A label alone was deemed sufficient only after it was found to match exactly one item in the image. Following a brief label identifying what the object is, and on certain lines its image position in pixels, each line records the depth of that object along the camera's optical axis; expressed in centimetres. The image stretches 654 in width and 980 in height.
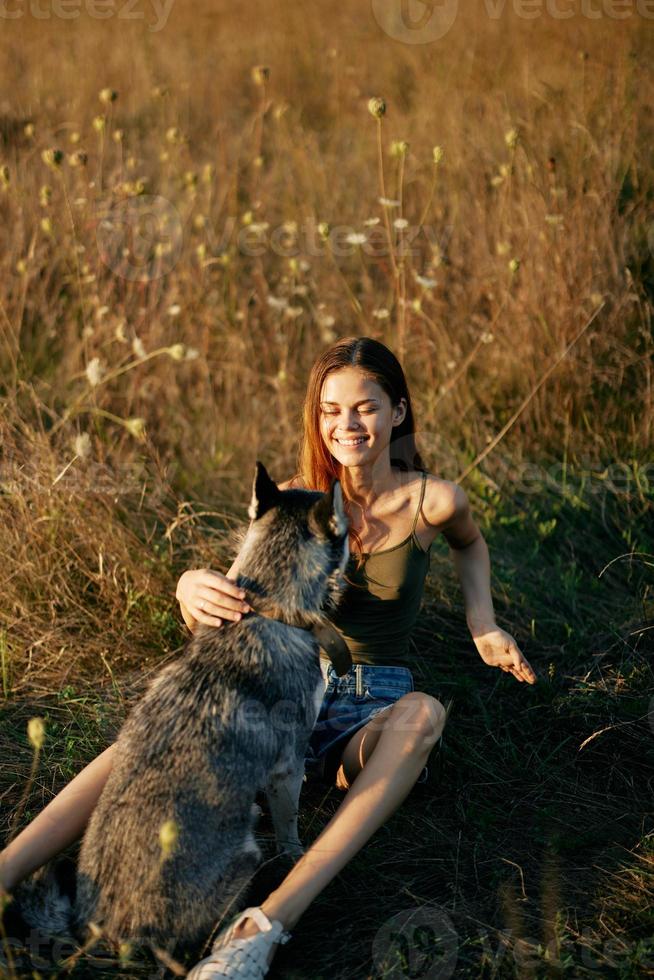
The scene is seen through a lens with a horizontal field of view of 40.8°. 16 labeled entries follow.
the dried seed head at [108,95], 425
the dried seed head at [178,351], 360
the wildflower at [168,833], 193
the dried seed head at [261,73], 465
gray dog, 232
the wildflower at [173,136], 484
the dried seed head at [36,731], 205
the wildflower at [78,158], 417
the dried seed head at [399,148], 395
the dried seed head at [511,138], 409
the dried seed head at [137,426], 343
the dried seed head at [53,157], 390
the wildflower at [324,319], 532
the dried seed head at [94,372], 371
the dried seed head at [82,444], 365
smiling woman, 263
